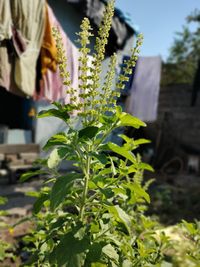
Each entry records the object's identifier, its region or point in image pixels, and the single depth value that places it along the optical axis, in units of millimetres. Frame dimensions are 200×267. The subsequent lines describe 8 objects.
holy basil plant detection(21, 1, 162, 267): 850
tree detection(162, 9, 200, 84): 8074
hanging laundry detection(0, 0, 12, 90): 2398
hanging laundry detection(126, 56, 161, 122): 4125
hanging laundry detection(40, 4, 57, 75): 2873
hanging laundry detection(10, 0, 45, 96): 2595
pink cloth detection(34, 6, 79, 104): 2918
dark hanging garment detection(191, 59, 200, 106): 5469
